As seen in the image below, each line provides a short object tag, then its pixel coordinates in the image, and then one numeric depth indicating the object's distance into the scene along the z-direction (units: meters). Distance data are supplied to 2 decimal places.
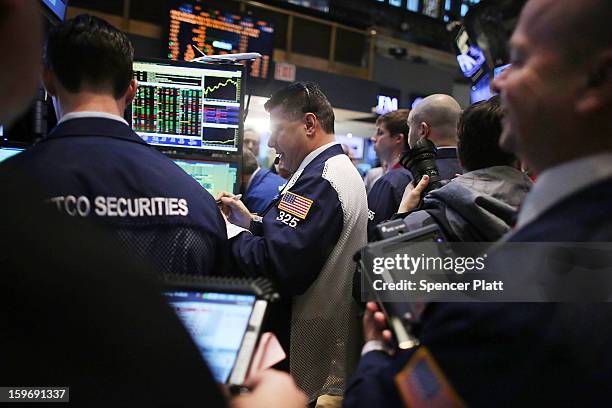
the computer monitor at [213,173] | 2.16
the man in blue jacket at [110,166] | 1.17
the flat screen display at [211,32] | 5.04
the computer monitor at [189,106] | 2.08
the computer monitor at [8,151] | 1.91
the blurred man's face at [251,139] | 4.62
